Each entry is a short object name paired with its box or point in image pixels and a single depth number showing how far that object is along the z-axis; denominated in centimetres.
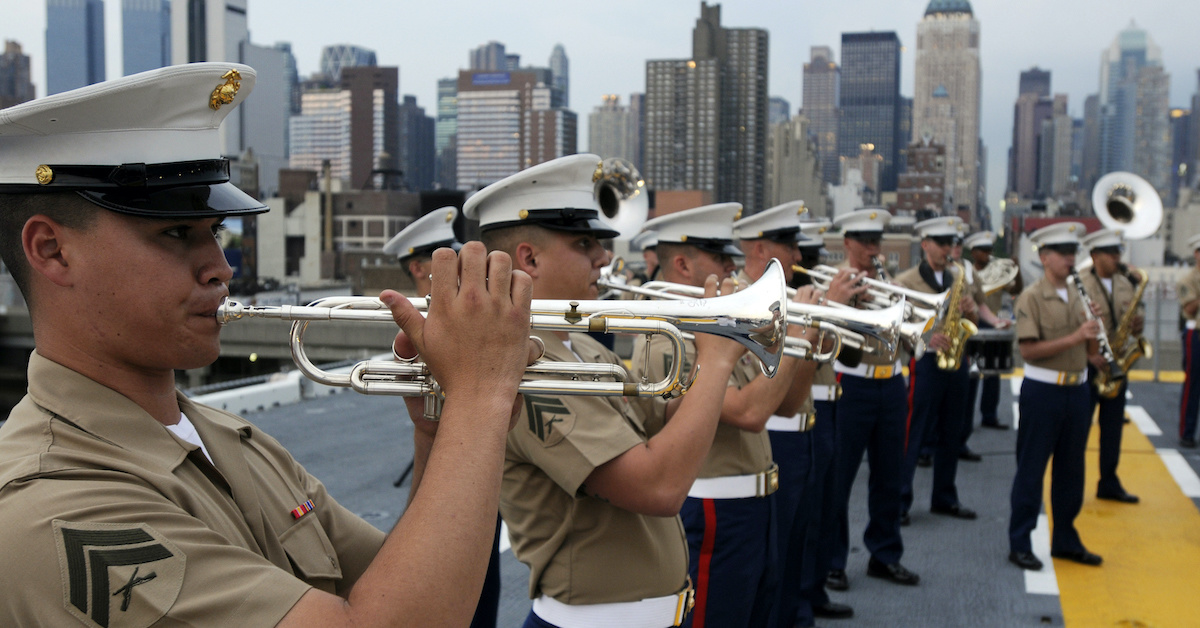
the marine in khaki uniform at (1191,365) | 1016
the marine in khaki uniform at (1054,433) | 642
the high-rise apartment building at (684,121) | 11750
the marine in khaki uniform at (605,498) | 266
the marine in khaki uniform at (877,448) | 625
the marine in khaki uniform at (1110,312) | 782
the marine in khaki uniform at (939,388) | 779
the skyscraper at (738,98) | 11406
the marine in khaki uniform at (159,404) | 124
